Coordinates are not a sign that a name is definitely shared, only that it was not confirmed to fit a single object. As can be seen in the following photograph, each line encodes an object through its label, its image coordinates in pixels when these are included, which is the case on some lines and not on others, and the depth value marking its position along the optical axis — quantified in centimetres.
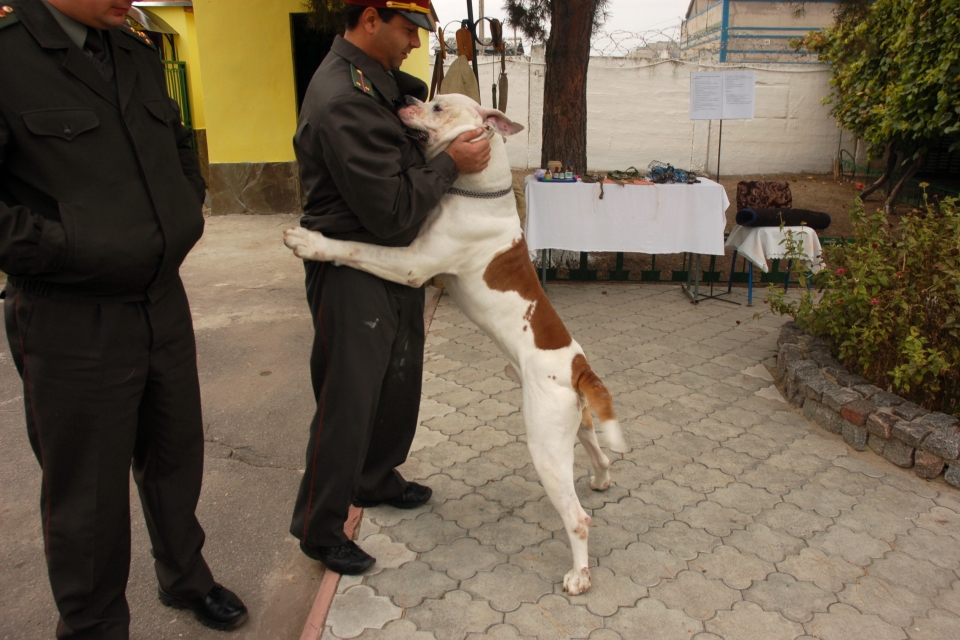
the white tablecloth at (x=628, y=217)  632
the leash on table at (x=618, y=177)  651
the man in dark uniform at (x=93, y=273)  180
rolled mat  624
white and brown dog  251
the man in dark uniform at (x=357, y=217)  226
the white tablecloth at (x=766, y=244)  612
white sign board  755
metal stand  664
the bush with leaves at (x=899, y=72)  809
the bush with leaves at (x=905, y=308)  369
